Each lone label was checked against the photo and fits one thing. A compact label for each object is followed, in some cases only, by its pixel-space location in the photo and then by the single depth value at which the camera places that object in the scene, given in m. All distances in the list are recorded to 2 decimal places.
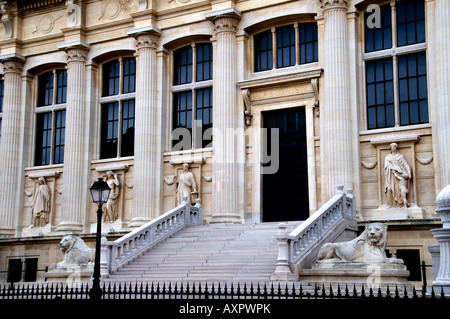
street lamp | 14.99
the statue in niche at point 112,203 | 30.16
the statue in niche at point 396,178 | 23.92
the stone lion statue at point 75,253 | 23.08
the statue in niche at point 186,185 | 28.36
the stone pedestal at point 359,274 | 17.47
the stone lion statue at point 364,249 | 18.20
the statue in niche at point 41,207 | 32.03
